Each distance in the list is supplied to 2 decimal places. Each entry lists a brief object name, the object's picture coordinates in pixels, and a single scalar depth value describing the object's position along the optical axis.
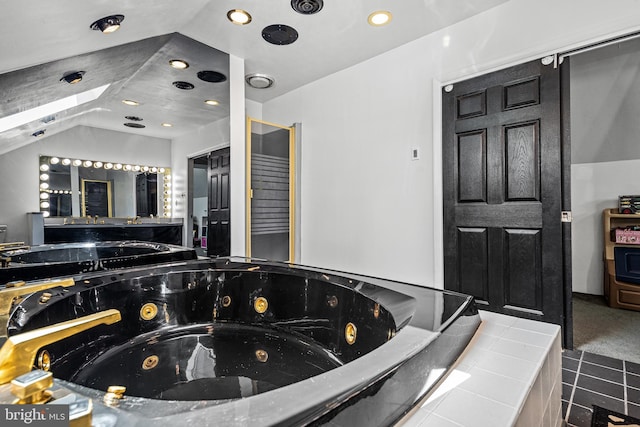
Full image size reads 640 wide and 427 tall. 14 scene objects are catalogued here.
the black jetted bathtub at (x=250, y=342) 0.47
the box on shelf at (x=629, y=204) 2.86
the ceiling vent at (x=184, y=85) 2.14
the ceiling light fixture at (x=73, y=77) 1.30
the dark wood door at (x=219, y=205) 2.38
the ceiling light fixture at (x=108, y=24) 1.45
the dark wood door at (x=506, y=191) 1.88
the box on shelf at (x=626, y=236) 2.79
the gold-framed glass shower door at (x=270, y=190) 3.02
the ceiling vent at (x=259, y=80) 3.06
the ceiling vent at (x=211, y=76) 2.46
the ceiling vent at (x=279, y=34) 2.29
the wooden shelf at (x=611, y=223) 2.90
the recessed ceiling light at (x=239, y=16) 2.10
